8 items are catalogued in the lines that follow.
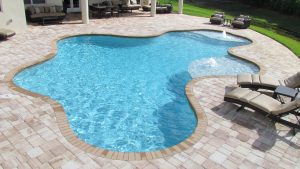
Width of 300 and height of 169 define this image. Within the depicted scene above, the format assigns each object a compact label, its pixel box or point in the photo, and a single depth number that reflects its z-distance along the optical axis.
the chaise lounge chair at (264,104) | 8.29
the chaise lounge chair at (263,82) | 10.41
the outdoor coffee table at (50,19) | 19.96
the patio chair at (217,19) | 23.98
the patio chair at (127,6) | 25.99
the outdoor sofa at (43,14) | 19.88
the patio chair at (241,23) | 23.09
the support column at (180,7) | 27.77
